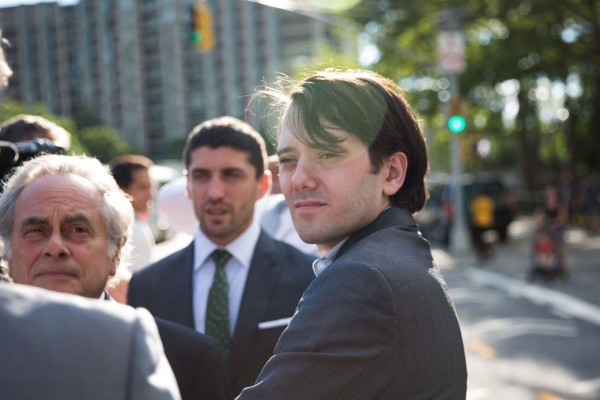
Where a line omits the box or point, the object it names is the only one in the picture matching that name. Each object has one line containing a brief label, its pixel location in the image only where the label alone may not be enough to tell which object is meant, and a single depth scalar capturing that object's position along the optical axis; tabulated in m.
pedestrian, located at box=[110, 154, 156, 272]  6.71
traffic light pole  20.05
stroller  14.29
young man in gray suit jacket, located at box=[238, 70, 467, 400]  1.77
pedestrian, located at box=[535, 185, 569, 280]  14.36
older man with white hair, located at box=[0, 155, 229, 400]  2.37
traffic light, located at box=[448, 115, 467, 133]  17.36
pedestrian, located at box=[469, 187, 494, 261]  18.19
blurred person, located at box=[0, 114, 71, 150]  3.67
